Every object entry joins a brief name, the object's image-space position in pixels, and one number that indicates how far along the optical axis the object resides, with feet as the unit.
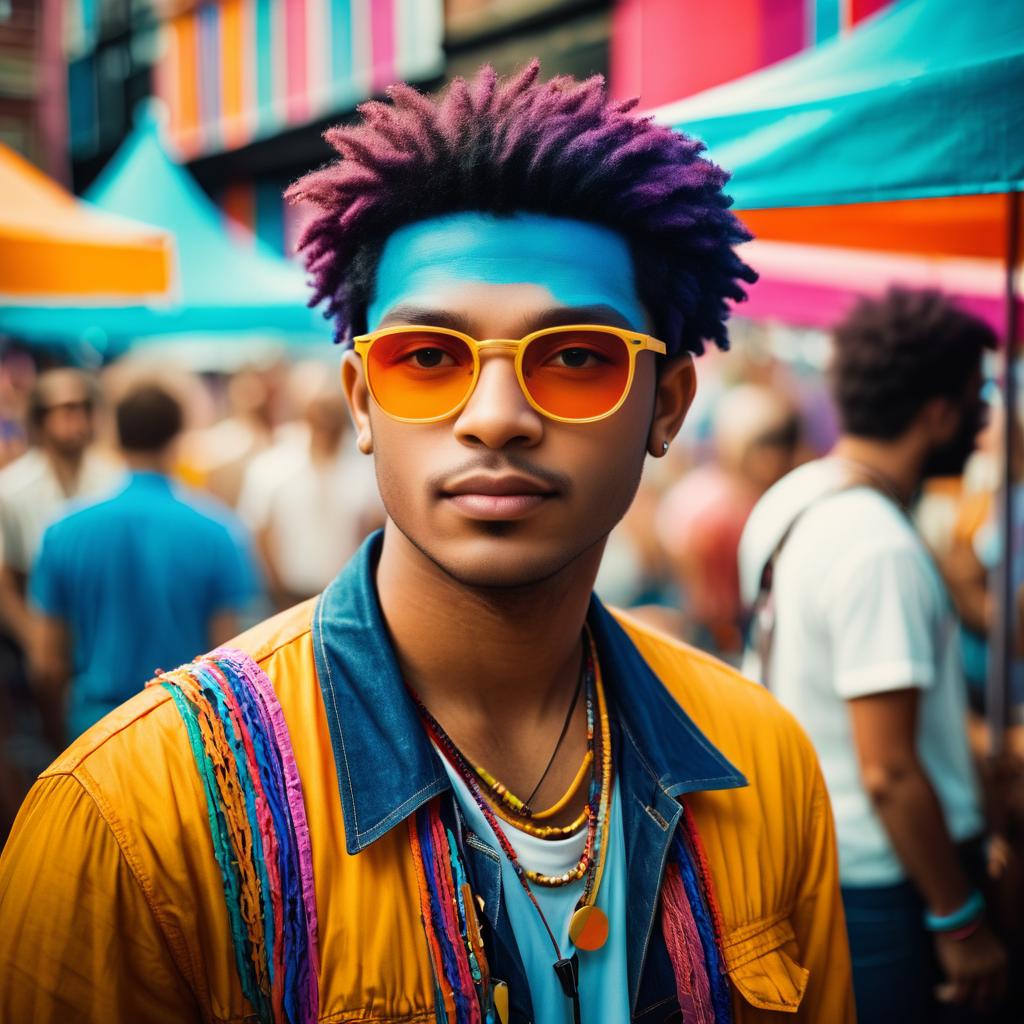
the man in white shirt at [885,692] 8.82
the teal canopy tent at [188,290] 19.36
